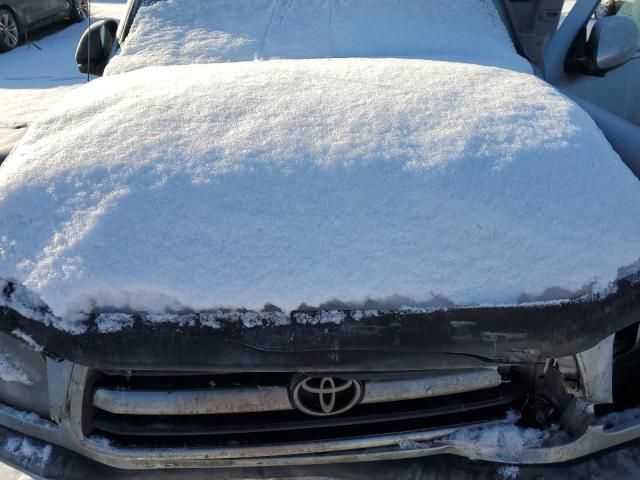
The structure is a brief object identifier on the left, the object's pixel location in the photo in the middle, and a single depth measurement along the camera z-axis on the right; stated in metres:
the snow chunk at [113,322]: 1.40
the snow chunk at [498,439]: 1.55
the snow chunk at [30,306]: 1.41
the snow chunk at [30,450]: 1.62
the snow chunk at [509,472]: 1.54
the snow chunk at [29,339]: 1.43
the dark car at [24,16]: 8.45
